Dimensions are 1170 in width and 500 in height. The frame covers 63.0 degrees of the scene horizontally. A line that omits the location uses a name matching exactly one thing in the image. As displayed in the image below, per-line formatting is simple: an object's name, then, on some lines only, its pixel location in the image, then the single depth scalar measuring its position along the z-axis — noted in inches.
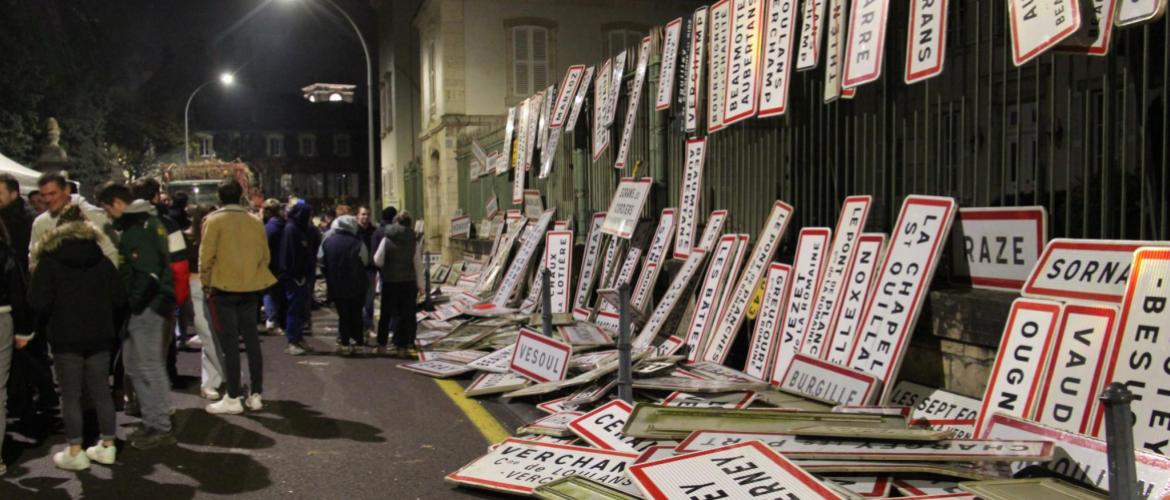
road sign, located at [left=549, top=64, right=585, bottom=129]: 527.2
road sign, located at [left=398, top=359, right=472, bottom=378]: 367.9
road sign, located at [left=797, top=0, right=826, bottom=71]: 291.0
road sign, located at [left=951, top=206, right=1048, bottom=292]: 216.7
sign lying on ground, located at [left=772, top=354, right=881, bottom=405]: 236.7
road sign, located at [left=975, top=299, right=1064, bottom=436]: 191.8
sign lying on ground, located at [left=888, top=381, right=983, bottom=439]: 212.5
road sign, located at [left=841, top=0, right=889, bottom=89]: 258.4
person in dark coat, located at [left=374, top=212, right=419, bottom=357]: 420.2
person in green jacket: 253.1
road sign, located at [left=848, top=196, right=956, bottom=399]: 235.0
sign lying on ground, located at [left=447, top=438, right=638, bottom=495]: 203.3
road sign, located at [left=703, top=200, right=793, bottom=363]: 315.9
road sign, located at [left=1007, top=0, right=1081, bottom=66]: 190.4
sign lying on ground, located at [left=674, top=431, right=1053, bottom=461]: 168.7
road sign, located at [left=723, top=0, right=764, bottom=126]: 329.7
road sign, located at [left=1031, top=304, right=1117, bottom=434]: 179.6
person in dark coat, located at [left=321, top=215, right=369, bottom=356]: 420.2
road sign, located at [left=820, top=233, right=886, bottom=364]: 254.8
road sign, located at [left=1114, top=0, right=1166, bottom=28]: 176.4
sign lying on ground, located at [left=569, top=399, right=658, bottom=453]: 217.3
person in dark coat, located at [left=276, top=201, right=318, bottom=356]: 438.6
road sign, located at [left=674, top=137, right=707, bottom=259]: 383.9
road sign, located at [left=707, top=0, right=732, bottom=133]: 354.9
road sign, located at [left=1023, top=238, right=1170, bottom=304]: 185.8
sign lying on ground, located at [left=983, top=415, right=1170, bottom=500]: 150.4
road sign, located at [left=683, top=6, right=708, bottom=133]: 376.2
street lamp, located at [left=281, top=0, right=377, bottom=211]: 888.9
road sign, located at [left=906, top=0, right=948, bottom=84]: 235.8
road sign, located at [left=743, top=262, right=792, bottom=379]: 295.9
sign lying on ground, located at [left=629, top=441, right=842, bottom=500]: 163.8
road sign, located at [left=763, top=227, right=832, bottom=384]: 281.3
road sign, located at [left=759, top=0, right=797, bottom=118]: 308.7
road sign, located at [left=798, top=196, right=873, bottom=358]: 267.1
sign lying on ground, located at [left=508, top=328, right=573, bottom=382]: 314.5
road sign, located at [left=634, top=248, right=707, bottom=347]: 365.4
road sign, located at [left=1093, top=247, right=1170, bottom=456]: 165.9
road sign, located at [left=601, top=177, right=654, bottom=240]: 429.1
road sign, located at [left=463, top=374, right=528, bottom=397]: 323.9
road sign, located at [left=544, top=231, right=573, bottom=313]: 505.7
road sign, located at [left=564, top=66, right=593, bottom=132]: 515.2
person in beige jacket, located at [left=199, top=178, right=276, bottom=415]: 296.8
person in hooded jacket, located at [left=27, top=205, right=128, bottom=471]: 228.8
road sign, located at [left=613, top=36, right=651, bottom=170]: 428.5
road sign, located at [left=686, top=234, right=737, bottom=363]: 338.3
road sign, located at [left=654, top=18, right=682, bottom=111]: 395.8
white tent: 497.7
